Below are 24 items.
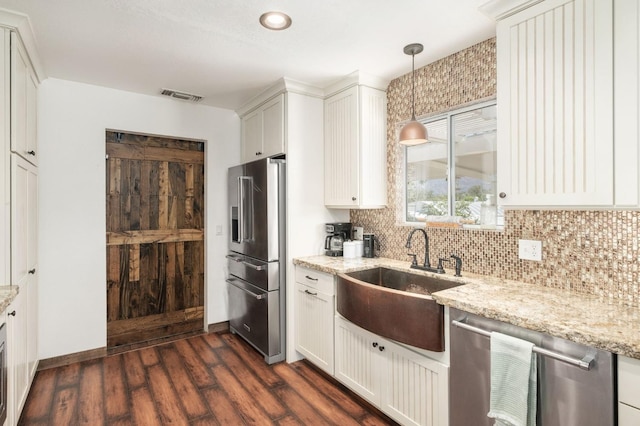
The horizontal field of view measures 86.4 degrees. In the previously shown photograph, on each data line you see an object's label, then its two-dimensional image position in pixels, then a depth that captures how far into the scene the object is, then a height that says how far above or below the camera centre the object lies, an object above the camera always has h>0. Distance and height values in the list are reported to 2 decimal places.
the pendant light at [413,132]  2.21 +0.53
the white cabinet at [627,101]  1.39 +0.47
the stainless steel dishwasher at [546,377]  1.23 -0.67
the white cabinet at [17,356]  1.89 -0.86
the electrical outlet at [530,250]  2.03 -0.22
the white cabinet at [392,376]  1.81 -0.99
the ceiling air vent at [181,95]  3.25 +1.16
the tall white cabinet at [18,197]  1.90 +0.10
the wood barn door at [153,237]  3.32 -0.24
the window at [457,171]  2.37 +0.33
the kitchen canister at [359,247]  3.05 -0.30
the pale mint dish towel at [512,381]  1.37 -0.70
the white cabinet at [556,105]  1.48 +0.52
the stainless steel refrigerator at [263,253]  2.95 -0.35
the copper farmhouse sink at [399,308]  1.79 -0.55
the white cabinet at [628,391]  1.16 -0.62
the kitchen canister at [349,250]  3.00 -0.32
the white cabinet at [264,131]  3.08 +0.82
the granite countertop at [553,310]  1.24 -0.43
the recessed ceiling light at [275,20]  1.96 +1.15
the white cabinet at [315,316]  2.60 -0.83
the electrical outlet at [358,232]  3.28 -0.18
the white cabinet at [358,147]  2.88 +0.58
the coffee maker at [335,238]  3.16 -0.23
